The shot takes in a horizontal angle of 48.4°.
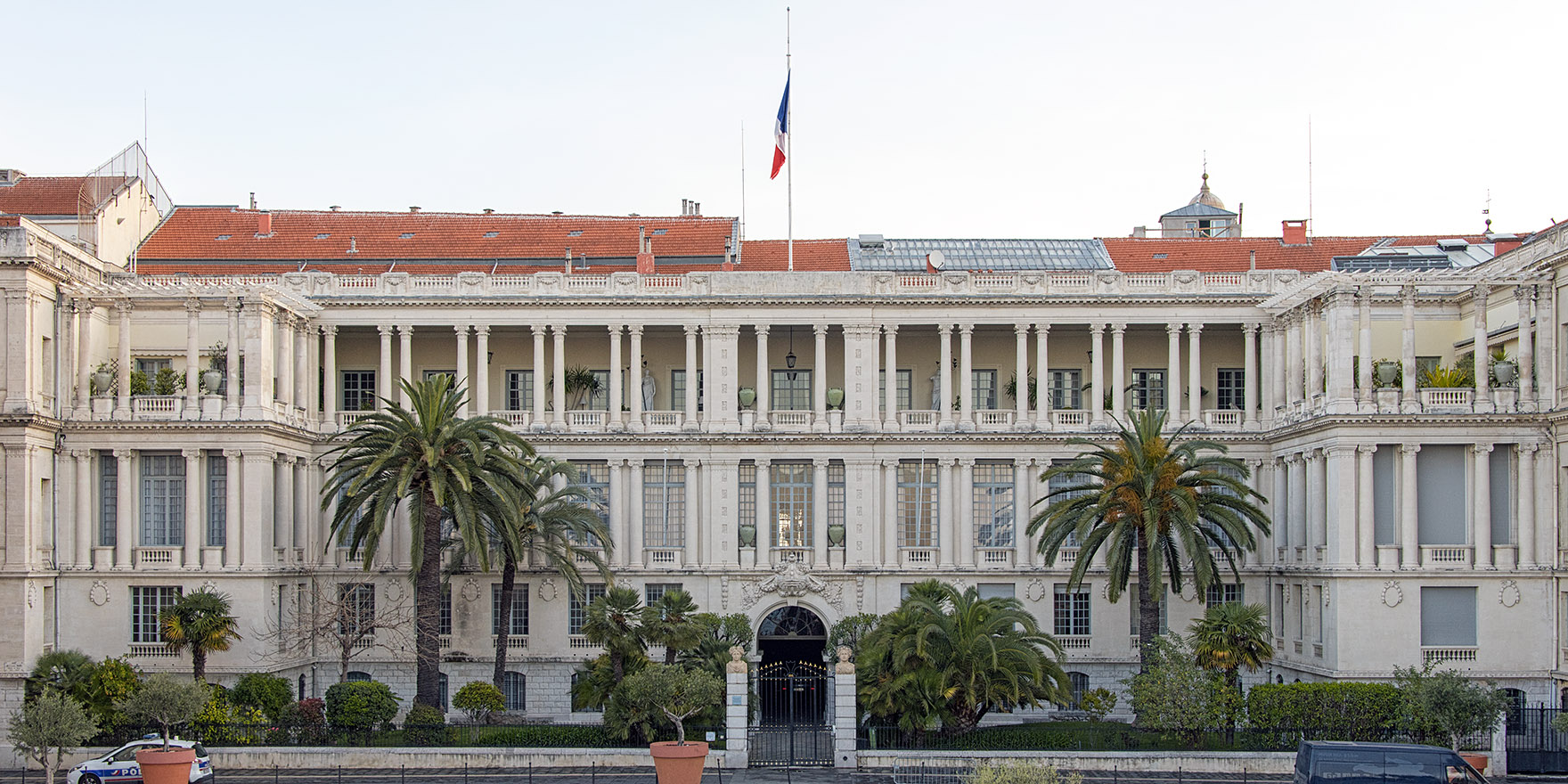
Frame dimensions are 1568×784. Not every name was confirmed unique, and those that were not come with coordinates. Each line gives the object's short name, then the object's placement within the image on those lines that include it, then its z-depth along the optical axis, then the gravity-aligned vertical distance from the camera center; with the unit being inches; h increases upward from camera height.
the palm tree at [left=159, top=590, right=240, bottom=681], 2140.7 -216.8
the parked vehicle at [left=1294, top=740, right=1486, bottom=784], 1521.9 -278.0
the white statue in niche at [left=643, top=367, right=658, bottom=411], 2561.5 +86.8
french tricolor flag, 2568.9 +464.2
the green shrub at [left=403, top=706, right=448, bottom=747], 1941.4 -313.7
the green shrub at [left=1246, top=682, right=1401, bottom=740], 1936.5 -293.5
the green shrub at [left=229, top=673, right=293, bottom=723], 2073.1 -293.8
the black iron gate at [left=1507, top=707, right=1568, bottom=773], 1882.4 -324.9
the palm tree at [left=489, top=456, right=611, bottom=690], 2219.5 -107.3
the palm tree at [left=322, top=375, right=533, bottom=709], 2062.0 -36.1
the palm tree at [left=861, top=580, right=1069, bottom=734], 1877.5 -235.2
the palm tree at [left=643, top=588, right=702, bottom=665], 2036.2 -206.8
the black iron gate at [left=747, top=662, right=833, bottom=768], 1899.6 -326.2
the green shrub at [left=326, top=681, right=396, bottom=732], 2003.0 -296.7
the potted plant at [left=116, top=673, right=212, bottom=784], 1868.8 -271.8
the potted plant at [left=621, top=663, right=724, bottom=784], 1872.5 -261.9
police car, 1792.6 -331.5
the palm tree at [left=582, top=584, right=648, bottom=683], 2030.0 -208.5
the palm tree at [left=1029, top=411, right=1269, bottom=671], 2071.9 -77.4
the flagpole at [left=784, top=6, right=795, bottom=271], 2573.8 +399.9
